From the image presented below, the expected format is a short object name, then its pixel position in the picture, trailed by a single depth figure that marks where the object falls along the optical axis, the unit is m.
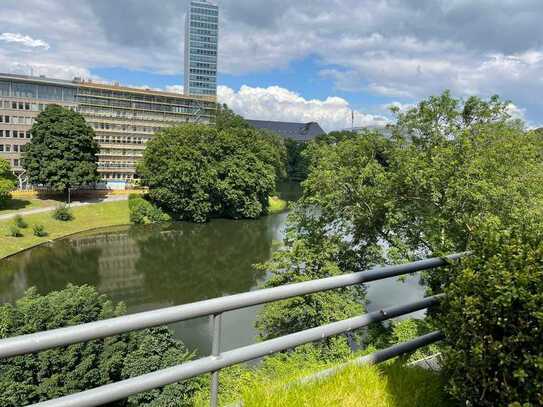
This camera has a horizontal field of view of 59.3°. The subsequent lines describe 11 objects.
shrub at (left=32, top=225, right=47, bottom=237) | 45.59
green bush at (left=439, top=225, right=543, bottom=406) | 2.36
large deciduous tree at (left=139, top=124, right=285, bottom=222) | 56.09
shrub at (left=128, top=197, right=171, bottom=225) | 55.59
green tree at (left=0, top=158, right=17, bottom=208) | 49.09
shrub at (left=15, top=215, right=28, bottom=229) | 45.18
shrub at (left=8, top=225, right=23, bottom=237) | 43.22
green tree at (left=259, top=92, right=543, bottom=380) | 16.86
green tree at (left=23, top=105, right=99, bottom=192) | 54.78
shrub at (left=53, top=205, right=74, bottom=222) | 50.50
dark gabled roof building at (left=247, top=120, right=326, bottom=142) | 146.75
